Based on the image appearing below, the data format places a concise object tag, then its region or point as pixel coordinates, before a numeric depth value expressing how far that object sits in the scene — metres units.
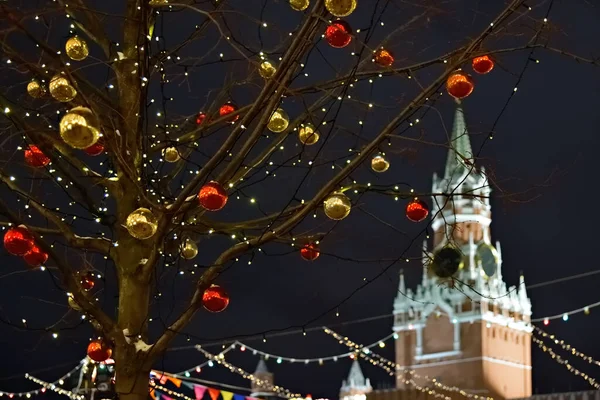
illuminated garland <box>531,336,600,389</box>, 32.12
